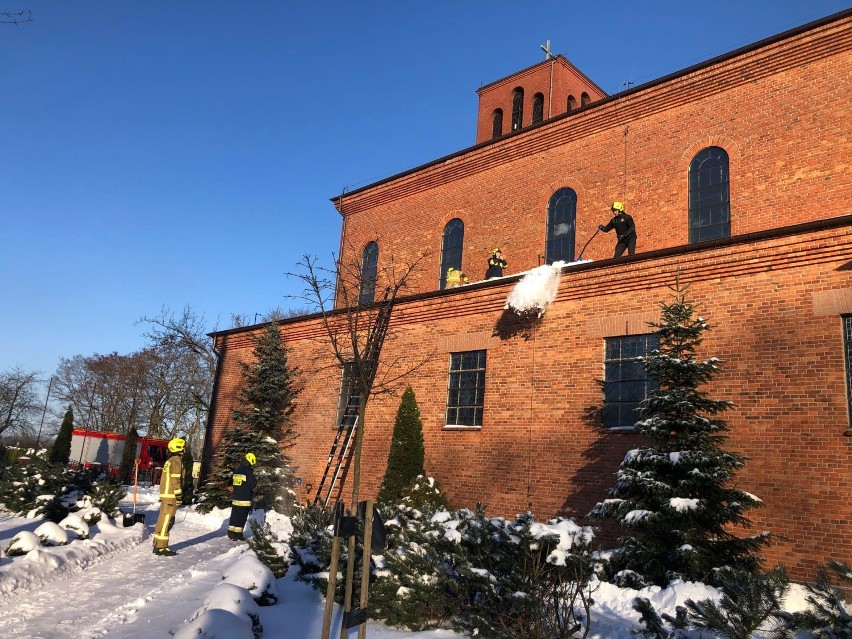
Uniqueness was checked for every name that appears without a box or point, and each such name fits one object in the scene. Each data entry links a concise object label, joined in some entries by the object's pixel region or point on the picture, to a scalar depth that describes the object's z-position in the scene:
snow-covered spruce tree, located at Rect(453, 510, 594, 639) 5.62
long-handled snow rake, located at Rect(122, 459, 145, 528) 12.59
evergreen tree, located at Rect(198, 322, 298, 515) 16.88
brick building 9.44
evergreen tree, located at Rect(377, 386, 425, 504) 13.57
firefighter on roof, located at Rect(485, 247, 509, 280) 16.91
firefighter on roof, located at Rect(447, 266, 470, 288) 17.84
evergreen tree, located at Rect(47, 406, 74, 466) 27.27
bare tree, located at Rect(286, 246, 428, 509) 12.84
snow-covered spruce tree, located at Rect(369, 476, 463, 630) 6.40
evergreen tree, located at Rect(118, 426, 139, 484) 29.45
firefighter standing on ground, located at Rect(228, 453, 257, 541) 12.49
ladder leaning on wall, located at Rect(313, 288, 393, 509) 15.59
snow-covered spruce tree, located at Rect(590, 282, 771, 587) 8.27
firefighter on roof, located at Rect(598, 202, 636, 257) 14.13
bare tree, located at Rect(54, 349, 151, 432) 49.50
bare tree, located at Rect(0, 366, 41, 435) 48.94
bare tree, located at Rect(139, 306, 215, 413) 28.84
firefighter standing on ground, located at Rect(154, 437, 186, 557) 10.59
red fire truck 32.69
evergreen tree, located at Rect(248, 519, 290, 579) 8.45
